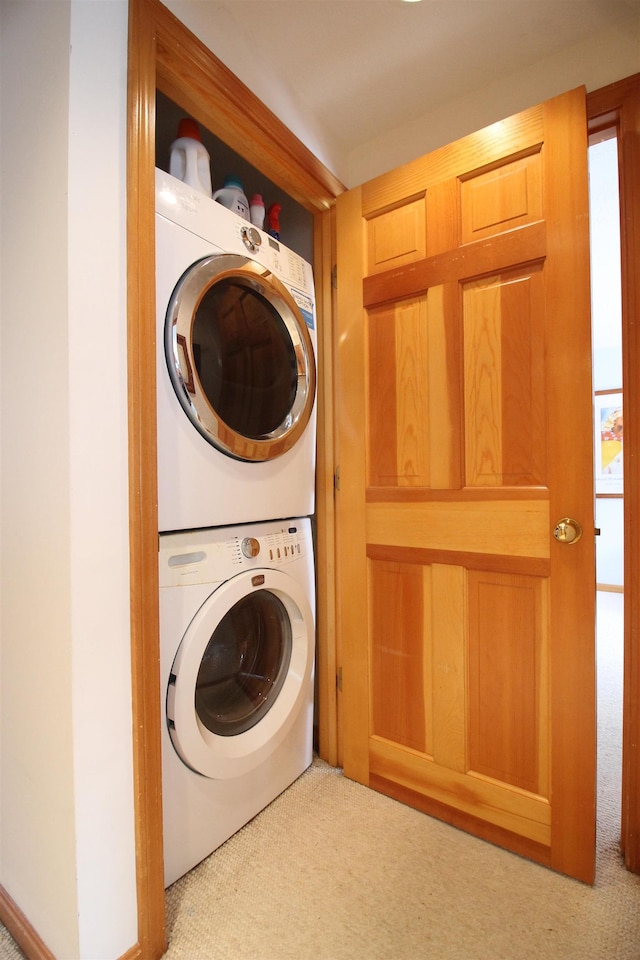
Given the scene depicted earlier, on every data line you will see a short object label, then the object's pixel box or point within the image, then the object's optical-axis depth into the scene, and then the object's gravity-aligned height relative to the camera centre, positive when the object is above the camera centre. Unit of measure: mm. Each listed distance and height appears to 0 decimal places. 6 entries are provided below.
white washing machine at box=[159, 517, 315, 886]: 1052 -559
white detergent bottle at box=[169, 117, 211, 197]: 1177 +857
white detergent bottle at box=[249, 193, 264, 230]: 1413 +852
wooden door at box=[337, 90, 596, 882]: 1112 -34
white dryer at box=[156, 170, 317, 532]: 1040 +302
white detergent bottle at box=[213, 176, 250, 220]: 1330 +844
